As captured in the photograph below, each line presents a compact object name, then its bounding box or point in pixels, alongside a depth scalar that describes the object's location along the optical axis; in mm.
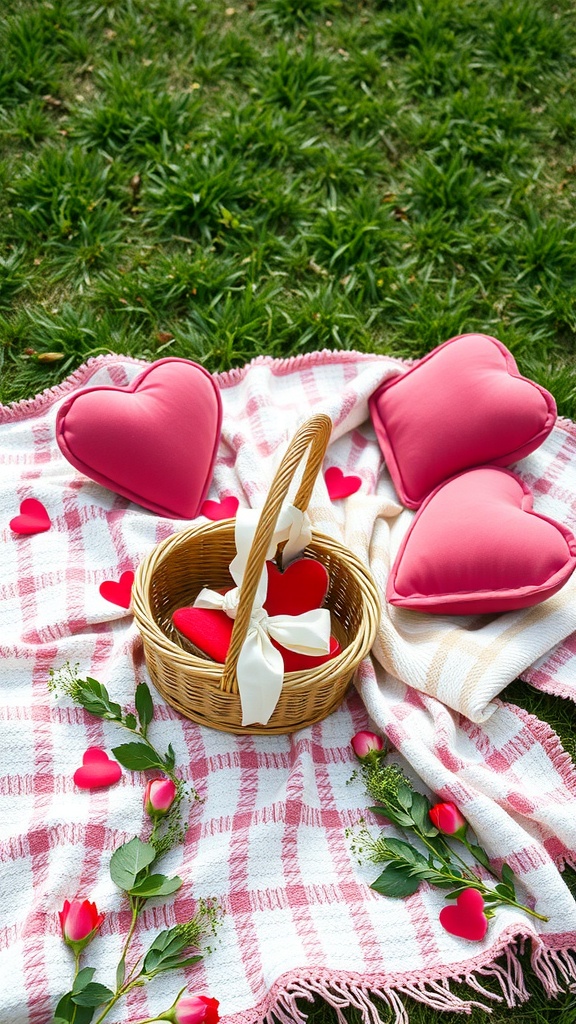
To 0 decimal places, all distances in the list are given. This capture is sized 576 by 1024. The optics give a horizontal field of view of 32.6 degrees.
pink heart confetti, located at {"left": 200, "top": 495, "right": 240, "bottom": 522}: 2512
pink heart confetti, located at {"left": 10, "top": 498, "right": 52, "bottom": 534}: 2438
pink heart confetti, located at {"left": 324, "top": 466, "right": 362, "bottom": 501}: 2572
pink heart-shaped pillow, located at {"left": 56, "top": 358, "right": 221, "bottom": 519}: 2414
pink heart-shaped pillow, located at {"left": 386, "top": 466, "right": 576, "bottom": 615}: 2221
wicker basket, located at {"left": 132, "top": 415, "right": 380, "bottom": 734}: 1840
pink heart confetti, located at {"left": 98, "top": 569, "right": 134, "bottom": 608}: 2309
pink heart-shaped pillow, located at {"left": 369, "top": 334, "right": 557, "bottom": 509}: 2496
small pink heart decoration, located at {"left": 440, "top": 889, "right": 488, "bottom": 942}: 1896
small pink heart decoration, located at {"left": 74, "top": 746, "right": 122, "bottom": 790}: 2021
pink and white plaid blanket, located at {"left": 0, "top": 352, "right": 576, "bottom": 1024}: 1841
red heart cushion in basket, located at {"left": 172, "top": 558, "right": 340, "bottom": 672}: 2096
